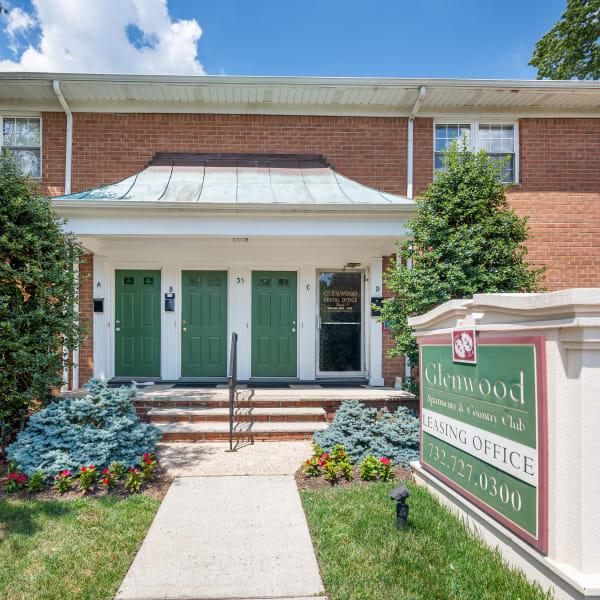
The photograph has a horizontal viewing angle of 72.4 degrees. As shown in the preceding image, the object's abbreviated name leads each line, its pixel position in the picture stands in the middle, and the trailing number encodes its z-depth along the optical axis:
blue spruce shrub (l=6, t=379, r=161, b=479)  4.10
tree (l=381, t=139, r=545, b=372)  5.28
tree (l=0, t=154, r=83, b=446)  4.82
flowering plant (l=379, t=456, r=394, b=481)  4.17
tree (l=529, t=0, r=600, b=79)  12.59
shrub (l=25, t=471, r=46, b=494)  3.82
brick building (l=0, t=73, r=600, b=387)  7.27
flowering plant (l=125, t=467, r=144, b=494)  3.85
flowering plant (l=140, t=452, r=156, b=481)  3.99
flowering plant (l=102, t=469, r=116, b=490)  3.86
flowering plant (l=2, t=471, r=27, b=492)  3.84
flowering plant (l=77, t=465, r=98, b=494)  3.80
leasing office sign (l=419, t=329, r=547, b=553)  2.41
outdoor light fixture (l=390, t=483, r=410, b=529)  3.06
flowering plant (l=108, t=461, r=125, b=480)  3.94
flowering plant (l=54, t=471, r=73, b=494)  3.81
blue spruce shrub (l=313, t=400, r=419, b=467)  4.57
